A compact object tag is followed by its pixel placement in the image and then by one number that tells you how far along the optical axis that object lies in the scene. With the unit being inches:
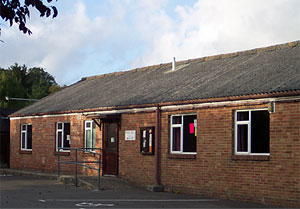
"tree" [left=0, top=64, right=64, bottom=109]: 2251.2
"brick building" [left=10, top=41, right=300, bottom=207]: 578.2
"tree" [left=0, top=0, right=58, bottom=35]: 295.0
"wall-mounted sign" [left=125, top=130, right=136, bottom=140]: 784.9
